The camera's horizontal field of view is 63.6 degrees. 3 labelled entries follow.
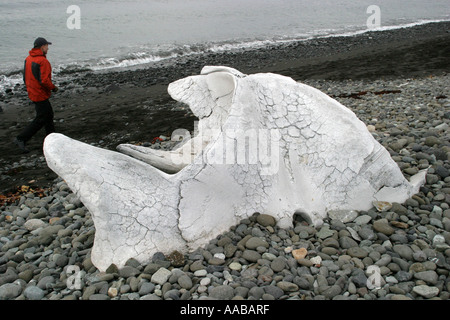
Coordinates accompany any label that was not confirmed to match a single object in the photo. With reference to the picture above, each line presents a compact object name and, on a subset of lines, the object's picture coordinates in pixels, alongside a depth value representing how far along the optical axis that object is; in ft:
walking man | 26.00
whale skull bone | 10.29
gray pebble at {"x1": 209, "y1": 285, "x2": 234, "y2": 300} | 9.47
